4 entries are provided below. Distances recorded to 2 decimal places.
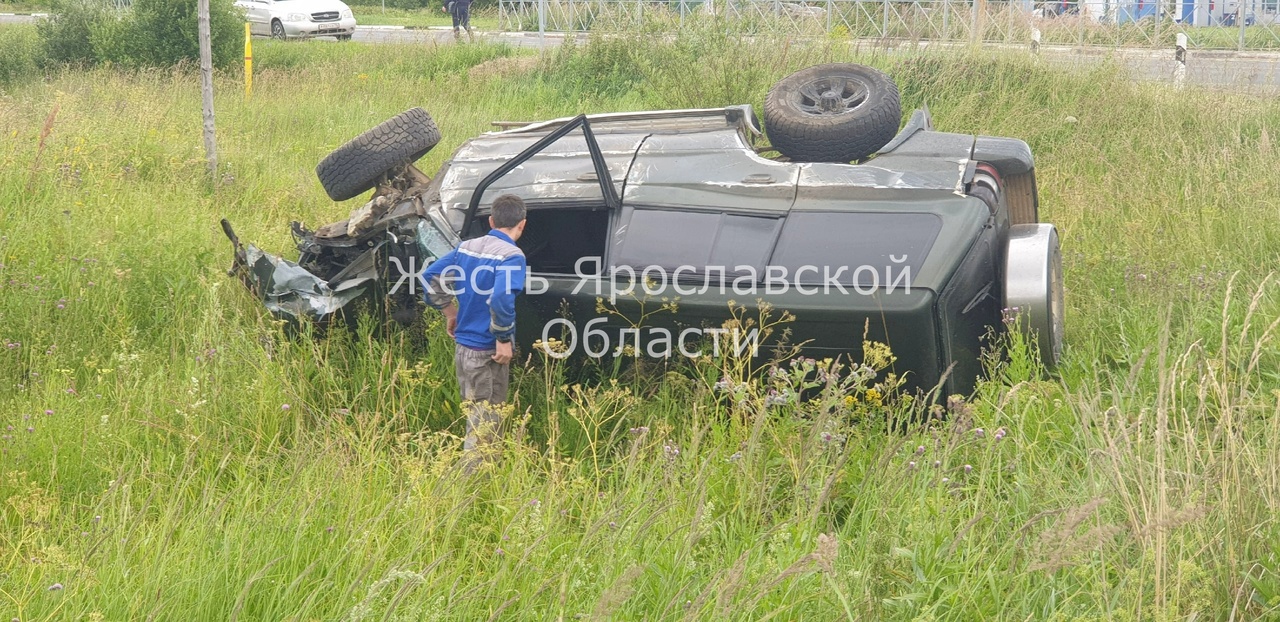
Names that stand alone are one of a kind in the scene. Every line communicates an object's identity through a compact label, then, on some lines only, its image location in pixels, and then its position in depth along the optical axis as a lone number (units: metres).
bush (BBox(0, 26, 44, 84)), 14.73
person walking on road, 20.78
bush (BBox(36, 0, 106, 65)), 15.28
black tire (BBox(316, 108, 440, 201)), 5.99
